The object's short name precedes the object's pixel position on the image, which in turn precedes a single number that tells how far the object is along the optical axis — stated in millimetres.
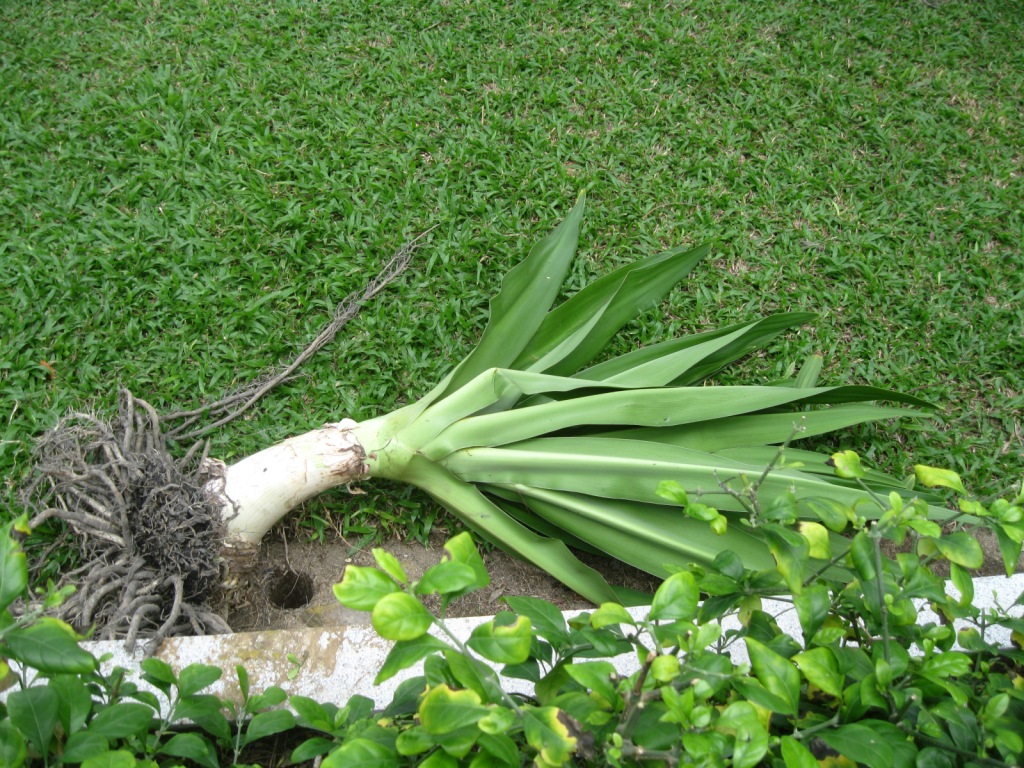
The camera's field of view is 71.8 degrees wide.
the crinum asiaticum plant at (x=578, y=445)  1865
